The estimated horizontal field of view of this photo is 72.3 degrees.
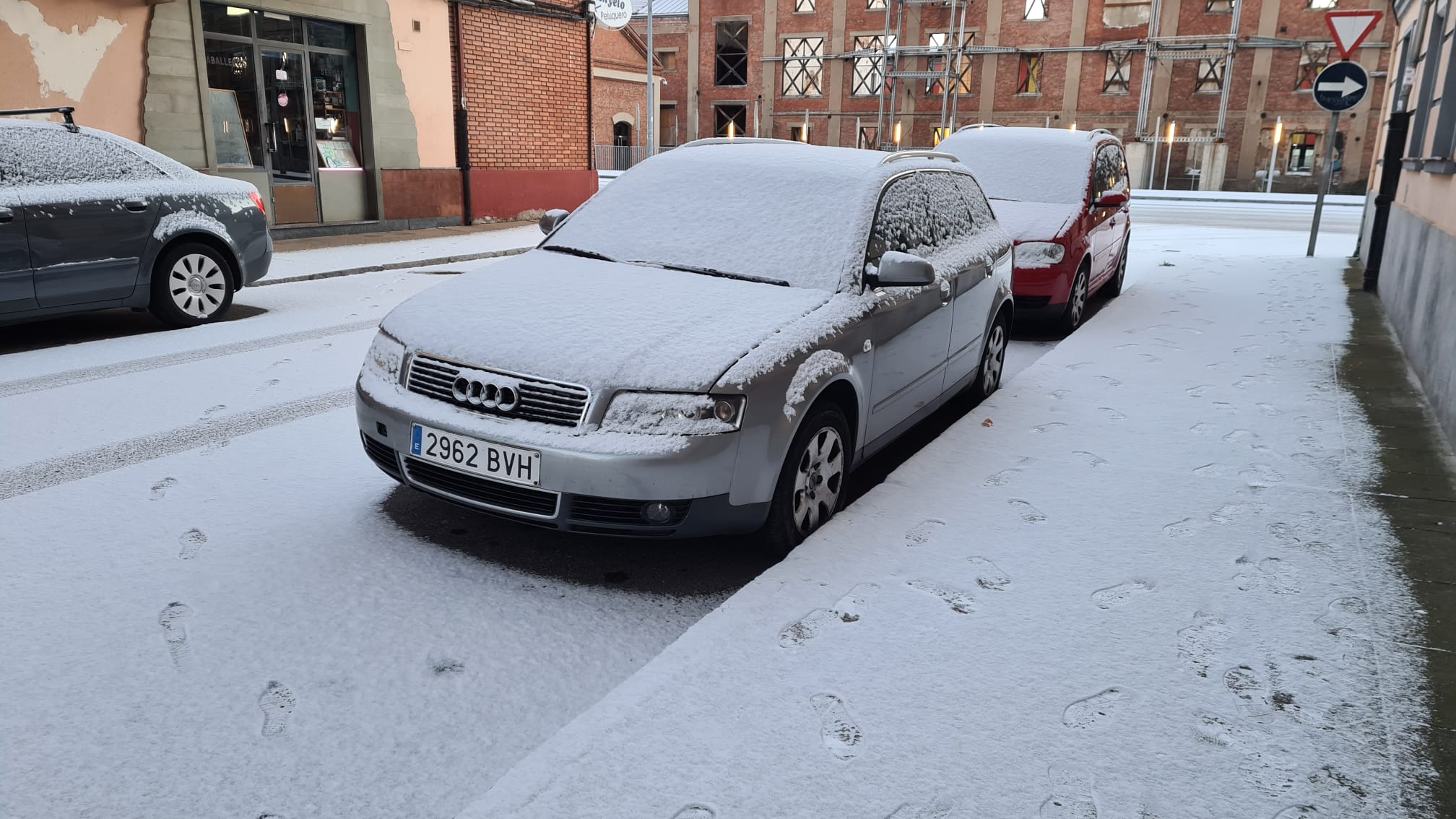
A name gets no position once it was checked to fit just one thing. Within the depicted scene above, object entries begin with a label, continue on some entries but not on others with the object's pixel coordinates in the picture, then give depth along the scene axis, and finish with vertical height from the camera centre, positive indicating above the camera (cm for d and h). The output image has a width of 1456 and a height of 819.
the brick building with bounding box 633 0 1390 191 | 3731 +350
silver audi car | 326 -70
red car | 823 -39
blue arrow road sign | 1199 +95
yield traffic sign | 1216 +168
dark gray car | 680 -63
